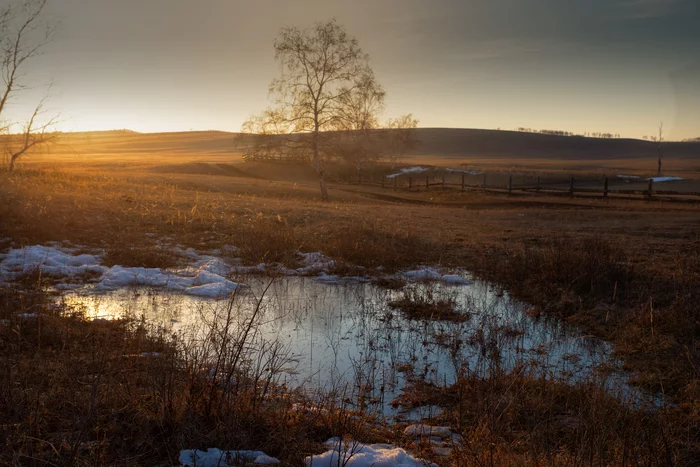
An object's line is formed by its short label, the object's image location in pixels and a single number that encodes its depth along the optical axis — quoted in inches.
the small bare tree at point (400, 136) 2306.8
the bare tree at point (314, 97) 1084.5
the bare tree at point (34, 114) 764.6
